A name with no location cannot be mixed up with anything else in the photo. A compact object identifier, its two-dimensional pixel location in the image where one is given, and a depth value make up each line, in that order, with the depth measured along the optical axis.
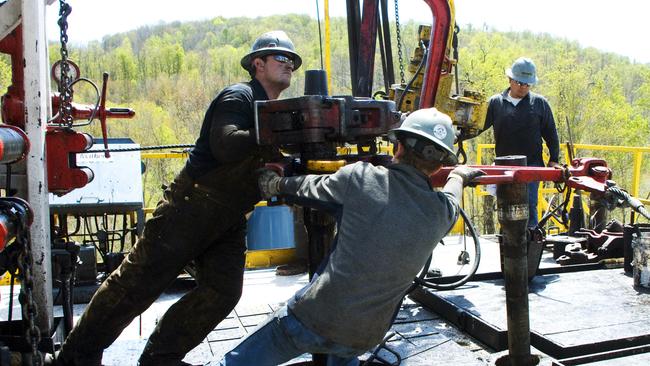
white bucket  4.62
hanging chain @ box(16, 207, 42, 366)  2.49
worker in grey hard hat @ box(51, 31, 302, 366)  3.32
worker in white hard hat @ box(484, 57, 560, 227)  6.22
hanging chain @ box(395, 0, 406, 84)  5.39
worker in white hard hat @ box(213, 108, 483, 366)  2.53
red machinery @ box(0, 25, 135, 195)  3.13
